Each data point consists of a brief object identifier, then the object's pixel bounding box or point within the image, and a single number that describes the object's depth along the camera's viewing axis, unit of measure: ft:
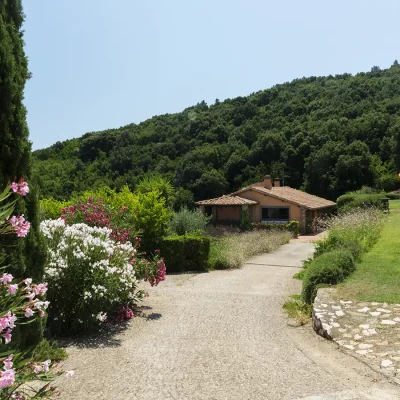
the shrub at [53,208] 46.03
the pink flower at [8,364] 7.03
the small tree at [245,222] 98.50
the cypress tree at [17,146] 15.35
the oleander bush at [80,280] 21.54
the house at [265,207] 102.37
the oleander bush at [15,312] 7.36
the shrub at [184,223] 59.21
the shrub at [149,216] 43.21
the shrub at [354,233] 36.68
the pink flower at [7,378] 6.50
